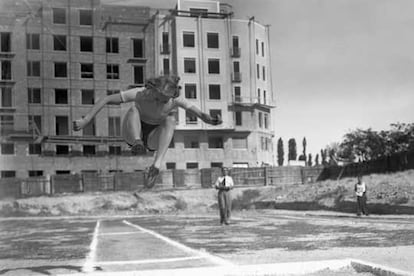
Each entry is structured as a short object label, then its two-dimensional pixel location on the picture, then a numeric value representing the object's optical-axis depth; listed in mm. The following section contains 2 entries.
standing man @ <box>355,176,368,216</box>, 31359
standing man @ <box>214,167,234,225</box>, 24031
